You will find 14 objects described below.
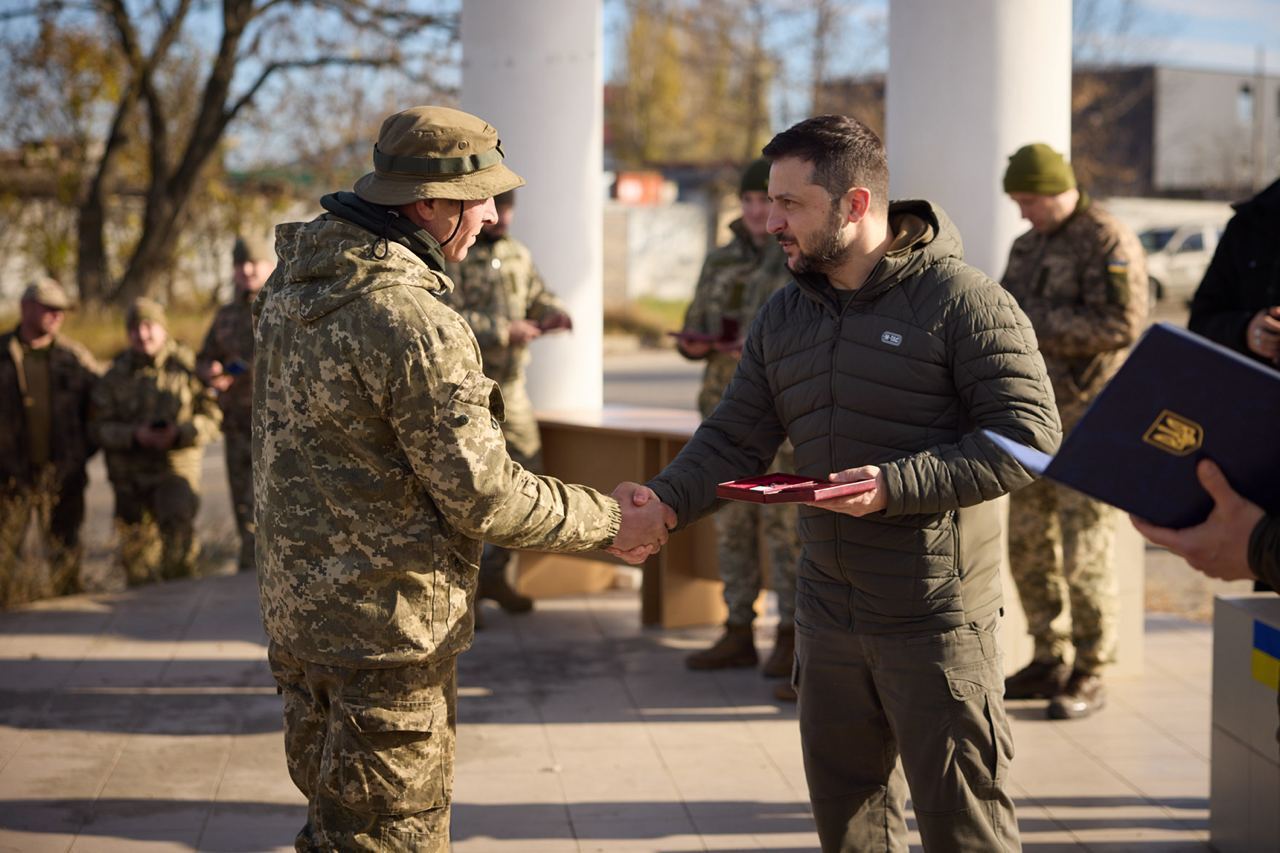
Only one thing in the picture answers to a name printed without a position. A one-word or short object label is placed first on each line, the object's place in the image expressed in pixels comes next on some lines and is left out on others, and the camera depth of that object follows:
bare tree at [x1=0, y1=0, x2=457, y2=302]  20.23
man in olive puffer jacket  3.47
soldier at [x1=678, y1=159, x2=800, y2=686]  7.13
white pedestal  4.63
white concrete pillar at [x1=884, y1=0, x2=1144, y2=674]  6.65
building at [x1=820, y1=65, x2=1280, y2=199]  47.28
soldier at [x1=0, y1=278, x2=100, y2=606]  9.15
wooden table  8.22
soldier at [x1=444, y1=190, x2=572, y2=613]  7.94
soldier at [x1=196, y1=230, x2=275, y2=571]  9.59
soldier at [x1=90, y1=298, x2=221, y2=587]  9.42
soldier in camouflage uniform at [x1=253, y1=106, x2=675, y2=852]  3.25
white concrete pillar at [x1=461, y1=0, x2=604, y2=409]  9.04
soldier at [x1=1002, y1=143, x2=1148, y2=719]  6.32
